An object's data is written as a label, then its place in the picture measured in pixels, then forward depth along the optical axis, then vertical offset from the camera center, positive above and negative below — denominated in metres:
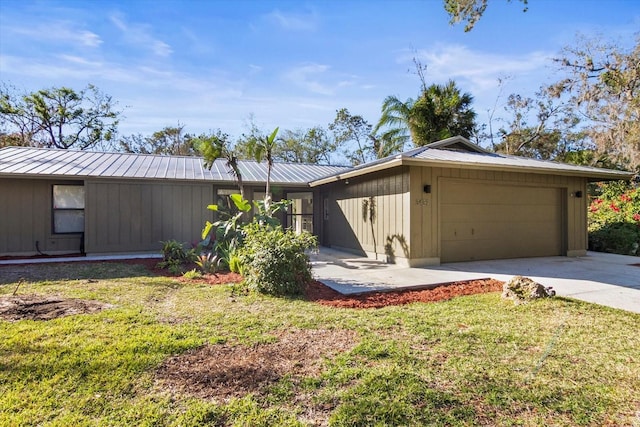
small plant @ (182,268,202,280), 6.99 -1.16
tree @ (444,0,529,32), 7.68 +4.57
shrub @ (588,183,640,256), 10.75 -0.14
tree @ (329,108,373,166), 29.16 +7.09
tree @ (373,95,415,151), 17.75 +4.96
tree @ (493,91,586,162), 22.86 +5.83
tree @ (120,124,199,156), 28.17 +6.06
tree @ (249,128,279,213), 9.49 +1.95
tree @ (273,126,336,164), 29.52 +6.00
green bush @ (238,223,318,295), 5.39 -0.71
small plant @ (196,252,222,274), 7.44 -1.01
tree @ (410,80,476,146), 17.19 +5.14
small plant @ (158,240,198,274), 8.20 -0.93
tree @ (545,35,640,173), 16.30 +6.17
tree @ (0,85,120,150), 22.19 +6.66
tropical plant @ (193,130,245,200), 9.62 +1.87
